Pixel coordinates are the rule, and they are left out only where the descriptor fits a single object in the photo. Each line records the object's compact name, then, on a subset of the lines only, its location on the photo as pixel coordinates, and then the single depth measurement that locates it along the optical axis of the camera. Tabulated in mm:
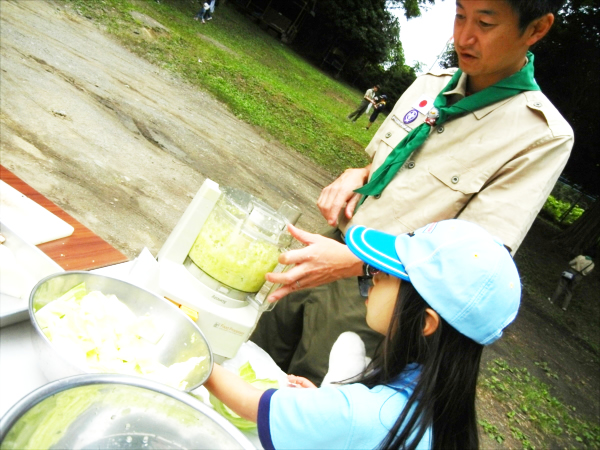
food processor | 1450
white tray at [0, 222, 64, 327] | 1279
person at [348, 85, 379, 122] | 18969
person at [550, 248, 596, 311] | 10617
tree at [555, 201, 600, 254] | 15367
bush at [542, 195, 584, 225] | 21042
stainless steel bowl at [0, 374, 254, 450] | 735
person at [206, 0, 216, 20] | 17891
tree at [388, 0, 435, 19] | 30438
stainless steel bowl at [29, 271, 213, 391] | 1163
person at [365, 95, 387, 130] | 18828
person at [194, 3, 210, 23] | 17266
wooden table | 1461
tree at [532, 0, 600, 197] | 13727
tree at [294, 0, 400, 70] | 27281
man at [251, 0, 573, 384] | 1643
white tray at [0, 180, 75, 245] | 1425
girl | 1180
